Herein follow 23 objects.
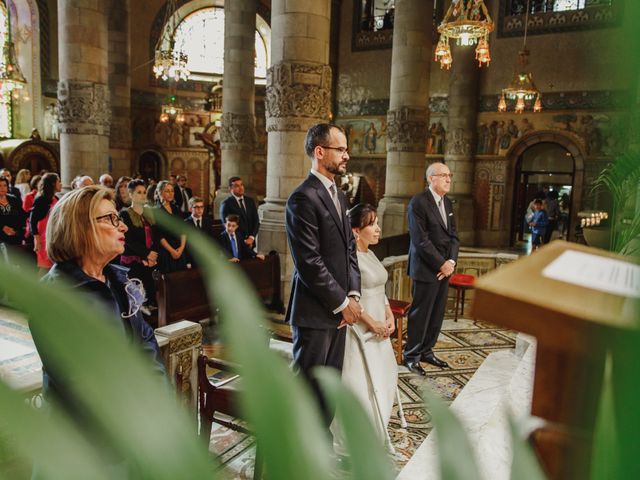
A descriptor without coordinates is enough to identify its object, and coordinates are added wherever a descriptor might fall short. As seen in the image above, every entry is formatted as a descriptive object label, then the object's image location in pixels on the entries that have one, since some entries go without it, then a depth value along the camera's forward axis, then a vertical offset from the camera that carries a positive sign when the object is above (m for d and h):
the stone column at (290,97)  7.84 +0.92
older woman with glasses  2.08 -0.39
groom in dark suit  3.36 -0.59
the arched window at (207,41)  22.80 +4.75
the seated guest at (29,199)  8.66 -0.80
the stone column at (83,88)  9.62 +1.09
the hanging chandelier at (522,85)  13.02 +1.99
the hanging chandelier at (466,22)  8.47 +2.20
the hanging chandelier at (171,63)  13.87 +2.28
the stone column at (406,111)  12.34 +1.22
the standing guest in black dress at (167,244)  6.76 -1.09
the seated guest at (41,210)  6.62 -0.74
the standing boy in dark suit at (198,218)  7.23 -0.82
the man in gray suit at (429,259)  5.31 -0.90
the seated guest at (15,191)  9.11 -0.72
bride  3.73 -1.21
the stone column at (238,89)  14.56 +1.78
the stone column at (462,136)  17.28 +0.97
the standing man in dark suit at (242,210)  8.39 -0.80
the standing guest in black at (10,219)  7.07 -0.92
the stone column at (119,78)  16.52 +2.19
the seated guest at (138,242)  6.35 -1.04
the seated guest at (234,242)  7.52 -1.16
